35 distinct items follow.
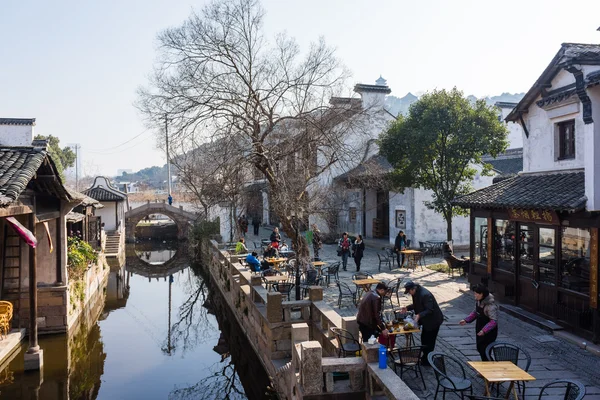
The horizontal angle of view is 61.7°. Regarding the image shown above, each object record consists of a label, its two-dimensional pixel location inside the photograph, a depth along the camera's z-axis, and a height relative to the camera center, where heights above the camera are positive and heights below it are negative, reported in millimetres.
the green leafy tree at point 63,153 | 41844 +4687
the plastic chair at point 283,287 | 13684 -2251
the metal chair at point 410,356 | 7859 -2391
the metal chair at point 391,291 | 12409 -2197
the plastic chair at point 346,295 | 12852 -2466
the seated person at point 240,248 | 20402 -1773
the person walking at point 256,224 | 34791 -1321
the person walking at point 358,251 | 18545 -1722
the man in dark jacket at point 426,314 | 8117 -1776
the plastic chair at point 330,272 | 16078 -2164
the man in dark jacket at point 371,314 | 8445 -1854
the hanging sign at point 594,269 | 9589 -1274
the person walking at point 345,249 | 19203 -1697
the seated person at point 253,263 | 15849 -1825
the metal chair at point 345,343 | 8453 -2385
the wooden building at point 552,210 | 9852 -151
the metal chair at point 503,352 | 7238 -2159
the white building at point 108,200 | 36438 +435
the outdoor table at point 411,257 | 18750 -2005
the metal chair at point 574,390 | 5559 -2147
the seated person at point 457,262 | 16692 -1935
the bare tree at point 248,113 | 14180 +2702
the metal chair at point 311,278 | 14641 -2178
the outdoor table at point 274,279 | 13930 -2116
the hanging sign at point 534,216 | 11047 -285
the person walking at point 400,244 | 19141 -1520
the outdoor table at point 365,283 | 12906 -2009
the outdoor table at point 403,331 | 8430 -2155
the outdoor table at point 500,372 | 6289 -2181
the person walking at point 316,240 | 20297 -1440
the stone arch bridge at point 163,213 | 40469 -752
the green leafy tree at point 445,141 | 18719 +2418
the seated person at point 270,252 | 19109 -1793
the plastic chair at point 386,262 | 18891 -2376
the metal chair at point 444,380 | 6453 -2354
